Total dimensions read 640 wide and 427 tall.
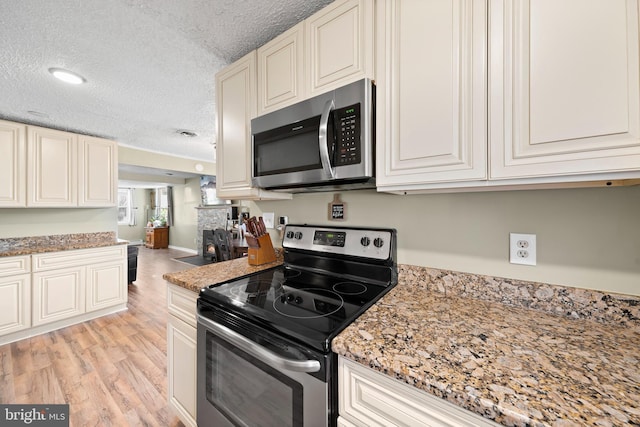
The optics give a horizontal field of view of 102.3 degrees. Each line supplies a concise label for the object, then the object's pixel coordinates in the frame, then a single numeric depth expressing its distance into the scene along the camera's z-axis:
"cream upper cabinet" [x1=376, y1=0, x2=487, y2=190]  0.83
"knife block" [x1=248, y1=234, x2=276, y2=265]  1.68
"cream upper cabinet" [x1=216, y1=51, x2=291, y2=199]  1.49
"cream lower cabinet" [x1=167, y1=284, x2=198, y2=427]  1.32
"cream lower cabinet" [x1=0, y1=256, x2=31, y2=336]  2.43
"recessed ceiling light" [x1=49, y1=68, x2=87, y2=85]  1.78
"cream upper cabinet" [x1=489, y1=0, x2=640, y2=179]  0.64
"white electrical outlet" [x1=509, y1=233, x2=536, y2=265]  0.97
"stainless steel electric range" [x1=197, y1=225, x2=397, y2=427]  0.80
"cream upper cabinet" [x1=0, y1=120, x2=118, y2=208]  2.60
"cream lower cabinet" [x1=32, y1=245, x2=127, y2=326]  2.65
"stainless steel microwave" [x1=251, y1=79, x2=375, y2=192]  1.04
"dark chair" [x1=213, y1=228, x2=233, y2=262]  5.43
